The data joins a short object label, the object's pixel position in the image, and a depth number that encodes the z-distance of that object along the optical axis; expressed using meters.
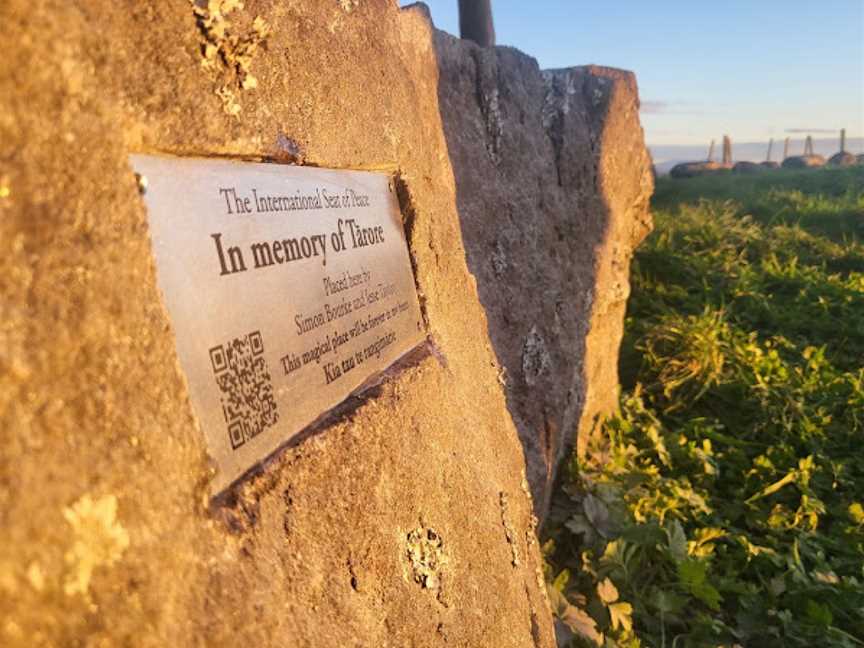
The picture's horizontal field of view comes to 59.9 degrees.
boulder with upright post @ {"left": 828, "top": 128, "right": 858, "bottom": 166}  19.61
